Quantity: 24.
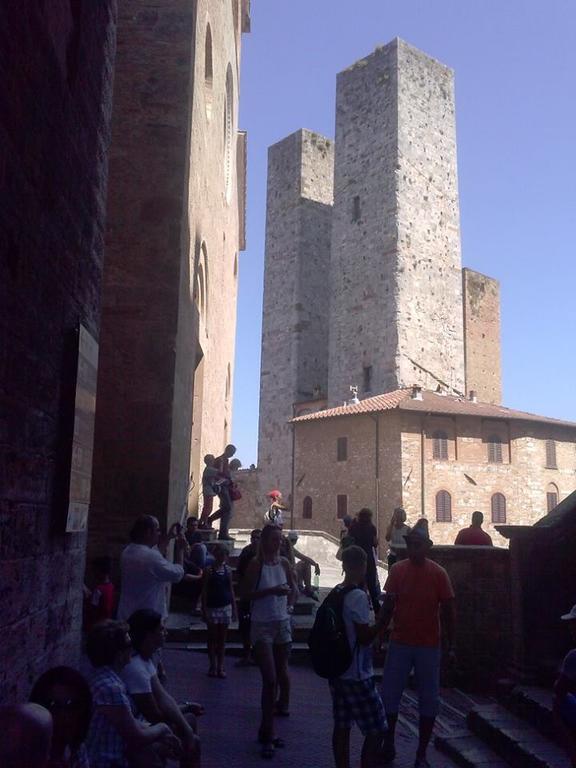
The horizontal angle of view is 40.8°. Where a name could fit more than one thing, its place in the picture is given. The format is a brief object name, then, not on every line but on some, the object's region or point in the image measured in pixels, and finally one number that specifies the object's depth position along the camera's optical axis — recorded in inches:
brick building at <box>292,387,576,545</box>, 1074.1
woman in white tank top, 212.1
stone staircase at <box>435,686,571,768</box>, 192.9
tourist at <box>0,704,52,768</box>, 78.3
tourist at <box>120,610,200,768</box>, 136.5
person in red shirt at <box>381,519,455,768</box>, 200.8
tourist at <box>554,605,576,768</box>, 144.1
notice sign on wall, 177.9
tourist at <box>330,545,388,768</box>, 171.6
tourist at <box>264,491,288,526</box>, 479.5
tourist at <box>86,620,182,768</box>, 122.3
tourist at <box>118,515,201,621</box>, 188.7
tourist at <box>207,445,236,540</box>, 451.8
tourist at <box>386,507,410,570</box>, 459.8
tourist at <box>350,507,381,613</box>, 391.2
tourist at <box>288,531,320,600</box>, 450.4
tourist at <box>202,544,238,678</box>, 286.5
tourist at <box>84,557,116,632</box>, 208.7
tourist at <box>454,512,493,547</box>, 363.9
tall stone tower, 1218.0
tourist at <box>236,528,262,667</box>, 305.0
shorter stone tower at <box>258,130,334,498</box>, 1395.2
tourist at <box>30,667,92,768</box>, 101.6
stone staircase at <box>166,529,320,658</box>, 345.1
